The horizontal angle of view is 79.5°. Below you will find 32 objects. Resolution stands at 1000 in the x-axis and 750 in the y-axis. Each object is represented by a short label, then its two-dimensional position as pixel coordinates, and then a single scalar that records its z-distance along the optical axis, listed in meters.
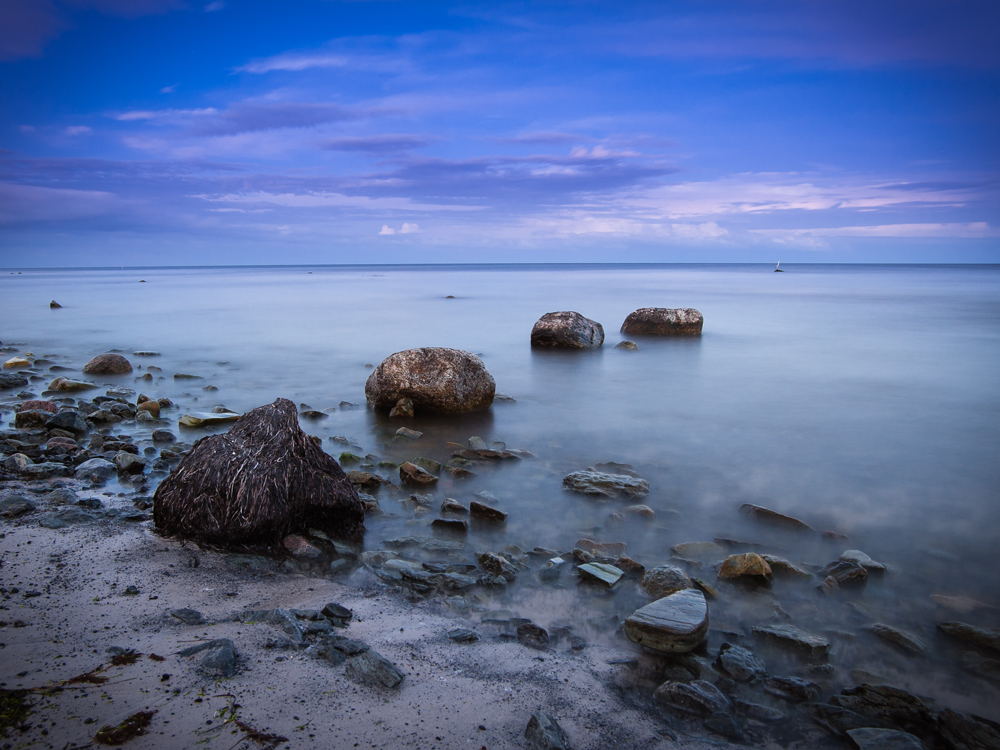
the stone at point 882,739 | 2.54
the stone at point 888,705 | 2.75
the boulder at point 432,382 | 7.93
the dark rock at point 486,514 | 4.75
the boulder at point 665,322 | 16.16
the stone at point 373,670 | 2.73
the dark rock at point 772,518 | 4.79
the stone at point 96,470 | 5.29
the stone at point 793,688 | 2.89
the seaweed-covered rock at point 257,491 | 4.14
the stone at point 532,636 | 3.18
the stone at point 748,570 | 3.92
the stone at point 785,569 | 4.02
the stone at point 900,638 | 3.27
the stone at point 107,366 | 10.78
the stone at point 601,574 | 3.81
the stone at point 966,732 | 2.59
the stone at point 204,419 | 7.18
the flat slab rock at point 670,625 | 3.14
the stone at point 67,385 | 9.26
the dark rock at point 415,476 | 5.52
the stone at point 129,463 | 5.45
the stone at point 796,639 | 3.22
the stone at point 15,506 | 4.37
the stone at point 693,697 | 2.73
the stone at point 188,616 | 3.16
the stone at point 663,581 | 3.72
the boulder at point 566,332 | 13.70
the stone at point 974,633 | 3.32
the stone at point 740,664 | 2.99
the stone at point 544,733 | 2.39
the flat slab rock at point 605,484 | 5.33
